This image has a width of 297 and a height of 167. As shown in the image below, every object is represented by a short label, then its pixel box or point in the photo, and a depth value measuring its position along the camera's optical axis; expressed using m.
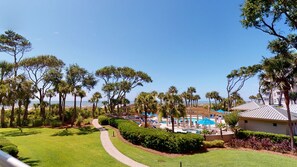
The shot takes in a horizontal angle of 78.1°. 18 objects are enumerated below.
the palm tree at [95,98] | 46.25
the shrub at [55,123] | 31.31
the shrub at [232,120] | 22.42
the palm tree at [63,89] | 30.20
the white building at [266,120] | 21.23
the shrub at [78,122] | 31.73
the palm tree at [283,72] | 17.78
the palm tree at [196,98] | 71.71
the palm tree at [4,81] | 25.35
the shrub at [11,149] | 11.13
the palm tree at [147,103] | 26.81
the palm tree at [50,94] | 39.03
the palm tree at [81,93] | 30.52
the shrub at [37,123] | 31.98
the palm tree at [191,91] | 70.25
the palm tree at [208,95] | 65.94
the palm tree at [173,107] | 23.02
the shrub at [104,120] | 32.62
